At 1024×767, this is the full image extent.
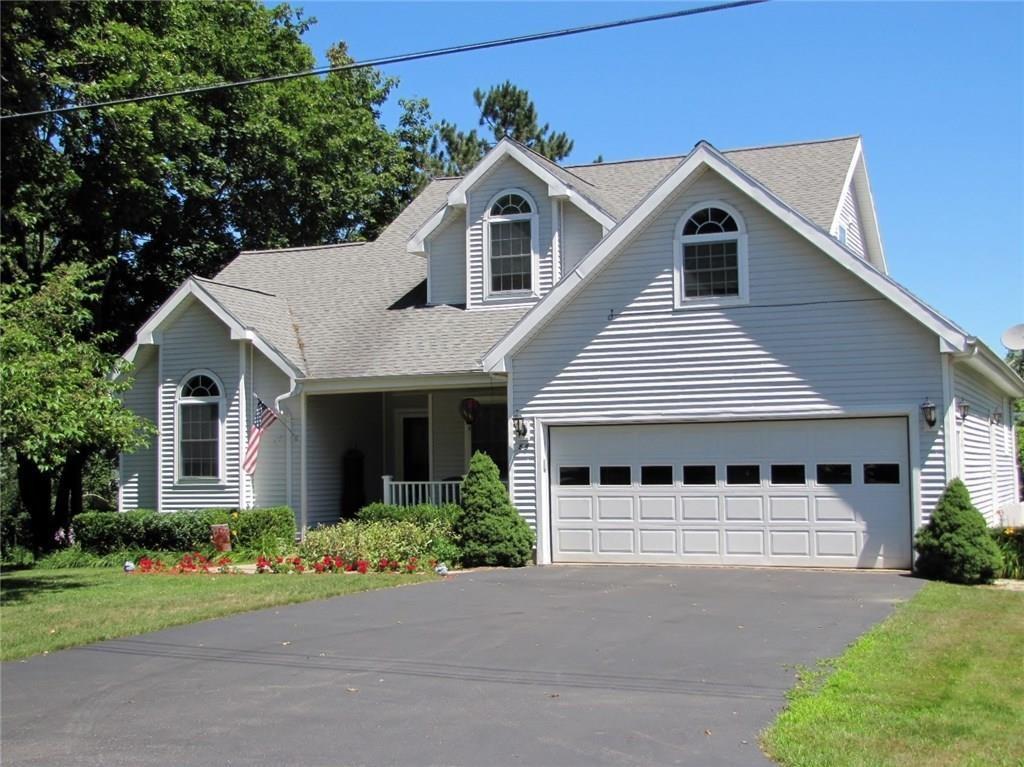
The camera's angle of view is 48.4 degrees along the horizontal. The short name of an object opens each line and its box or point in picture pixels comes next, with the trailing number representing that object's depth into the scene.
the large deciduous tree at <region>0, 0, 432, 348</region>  24.03
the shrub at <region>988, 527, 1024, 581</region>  16.66
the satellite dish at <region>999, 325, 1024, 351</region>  18.87
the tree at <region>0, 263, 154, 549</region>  14.12
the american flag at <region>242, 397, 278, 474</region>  22.11
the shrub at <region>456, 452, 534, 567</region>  18.69
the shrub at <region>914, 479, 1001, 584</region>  15.88
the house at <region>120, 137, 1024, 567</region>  17.23
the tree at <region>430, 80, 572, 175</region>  47.77
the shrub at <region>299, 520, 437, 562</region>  18.97
